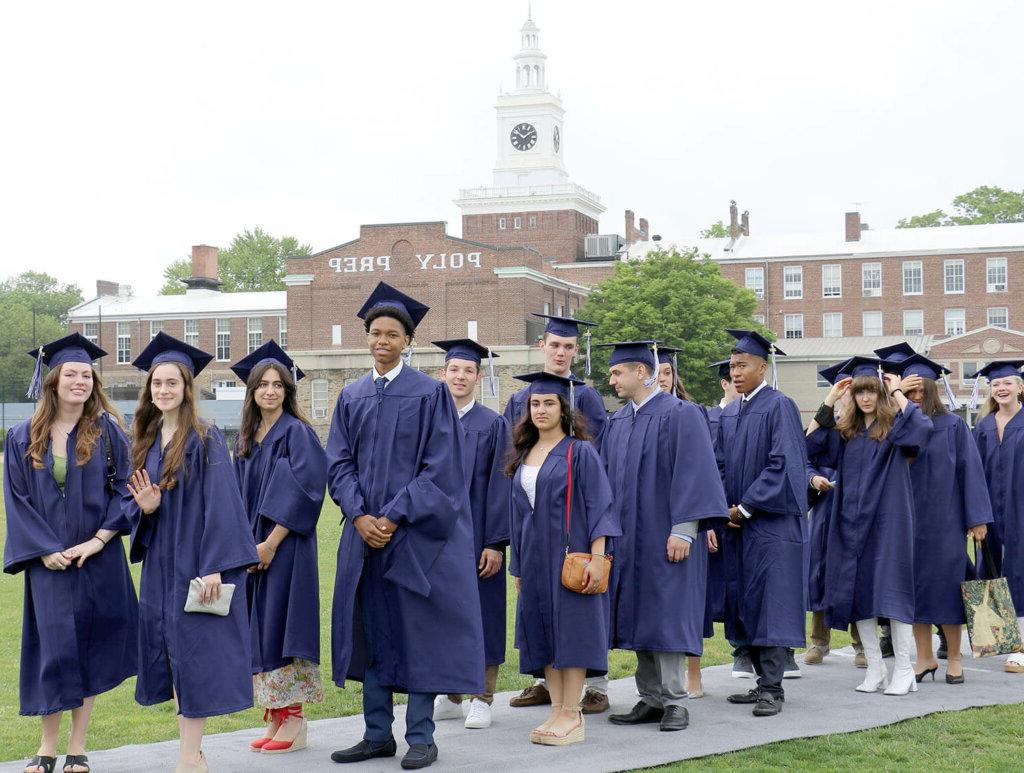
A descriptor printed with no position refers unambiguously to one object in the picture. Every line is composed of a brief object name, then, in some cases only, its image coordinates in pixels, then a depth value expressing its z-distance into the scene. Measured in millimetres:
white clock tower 87000
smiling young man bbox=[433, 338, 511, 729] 8109
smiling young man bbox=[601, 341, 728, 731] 7777
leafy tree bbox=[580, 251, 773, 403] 58844
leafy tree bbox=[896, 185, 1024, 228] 88000
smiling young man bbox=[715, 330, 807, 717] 8328
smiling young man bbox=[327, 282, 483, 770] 6754
